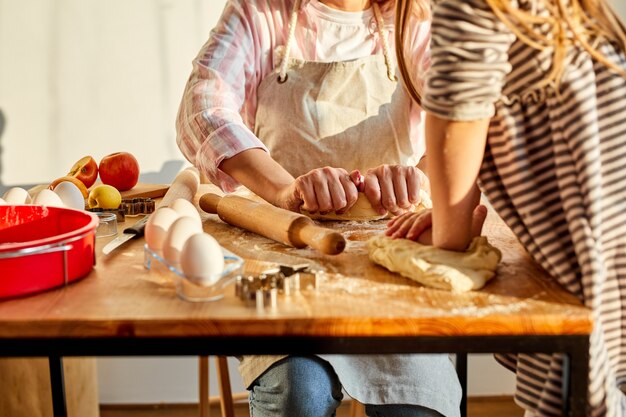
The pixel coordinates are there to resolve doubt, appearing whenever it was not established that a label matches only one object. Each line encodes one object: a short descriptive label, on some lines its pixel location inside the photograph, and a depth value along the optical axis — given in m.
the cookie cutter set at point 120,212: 1.10
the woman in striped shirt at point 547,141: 0.77
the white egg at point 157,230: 0.90
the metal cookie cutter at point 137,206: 1.29
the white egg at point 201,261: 0.77
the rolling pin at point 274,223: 0.94
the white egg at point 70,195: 1.12
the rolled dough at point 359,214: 1.20
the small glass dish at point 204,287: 0.78
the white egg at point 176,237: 0.83
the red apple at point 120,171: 1.57
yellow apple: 1.29
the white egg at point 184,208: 0.98
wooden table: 0.73
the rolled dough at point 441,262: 0.81
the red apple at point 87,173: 1.62
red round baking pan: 0.78
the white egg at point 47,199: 1.00
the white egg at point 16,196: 1.04
